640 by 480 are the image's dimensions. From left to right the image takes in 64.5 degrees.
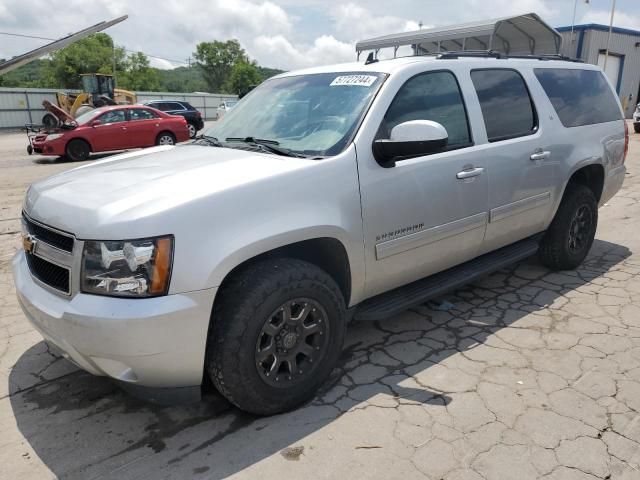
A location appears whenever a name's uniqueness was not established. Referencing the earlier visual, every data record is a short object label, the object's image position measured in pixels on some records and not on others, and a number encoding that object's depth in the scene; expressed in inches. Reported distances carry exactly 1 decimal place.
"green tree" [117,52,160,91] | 3137.3
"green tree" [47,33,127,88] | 2384.4
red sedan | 557.0
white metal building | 1193.9
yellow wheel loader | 649.1
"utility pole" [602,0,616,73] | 1158.2
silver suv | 88.7
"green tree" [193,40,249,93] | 4074.8
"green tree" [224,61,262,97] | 3644.2
